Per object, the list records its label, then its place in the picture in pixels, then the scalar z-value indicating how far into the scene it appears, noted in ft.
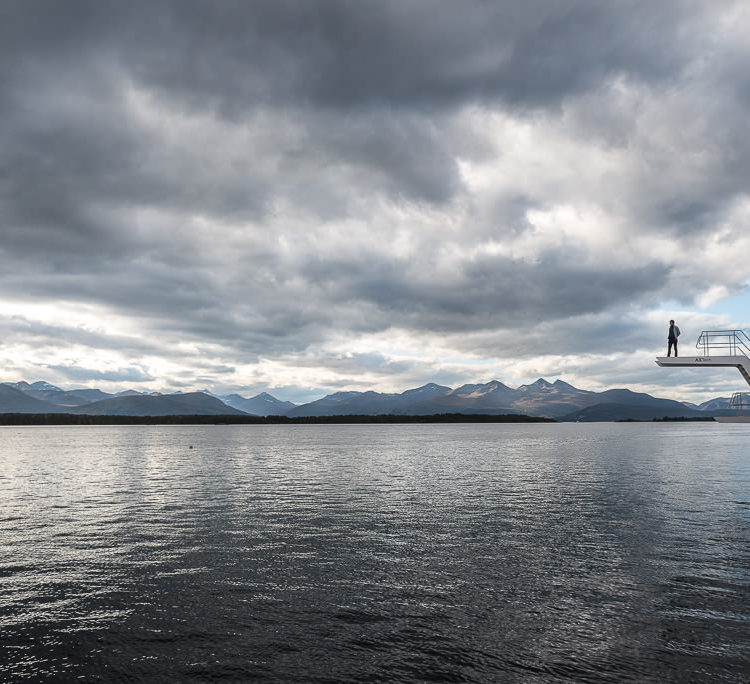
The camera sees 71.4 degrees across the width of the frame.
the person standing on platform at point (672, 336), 153.58
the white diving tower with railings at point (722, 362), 151.23
